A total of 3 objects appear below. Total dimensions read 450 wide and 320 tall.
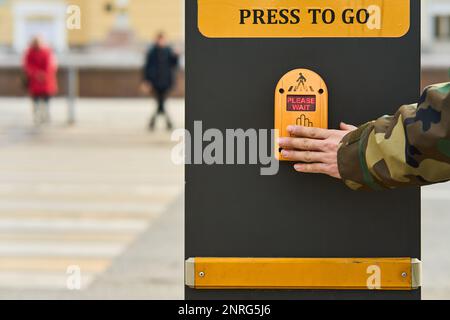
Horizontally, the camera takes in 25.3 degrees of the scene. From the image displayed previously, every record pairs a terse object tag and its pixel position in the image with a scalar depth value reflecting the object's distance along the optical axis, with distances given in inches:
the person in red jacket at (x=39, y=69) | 767.1
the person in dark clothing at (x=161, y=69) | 714.2
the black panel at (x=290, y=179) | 91.4
